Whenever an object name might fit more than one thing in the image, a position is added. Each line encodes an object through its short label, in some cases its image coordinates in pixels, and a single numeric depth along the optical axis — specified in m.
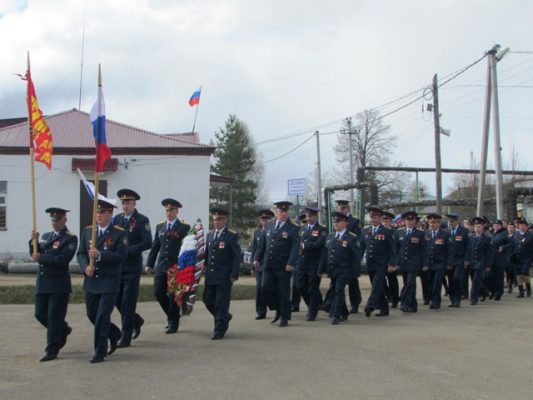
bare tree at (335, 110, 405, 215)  48.59
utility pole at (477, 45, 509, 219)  23.58
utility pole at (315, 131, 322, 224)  45.85
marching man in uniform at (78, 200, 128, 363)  7.14
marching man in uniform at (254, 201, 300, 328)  9.92
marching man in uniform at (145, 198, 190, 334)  9.09
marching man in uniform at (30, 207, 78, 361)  7.25
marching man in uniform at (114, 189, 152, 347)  8.14
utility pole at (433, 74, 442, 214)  26.23
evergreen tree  61.62
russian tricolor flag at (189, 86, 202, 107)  29.84
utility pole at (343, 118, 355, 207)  43.64
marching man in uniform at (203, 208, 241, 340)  8.78
